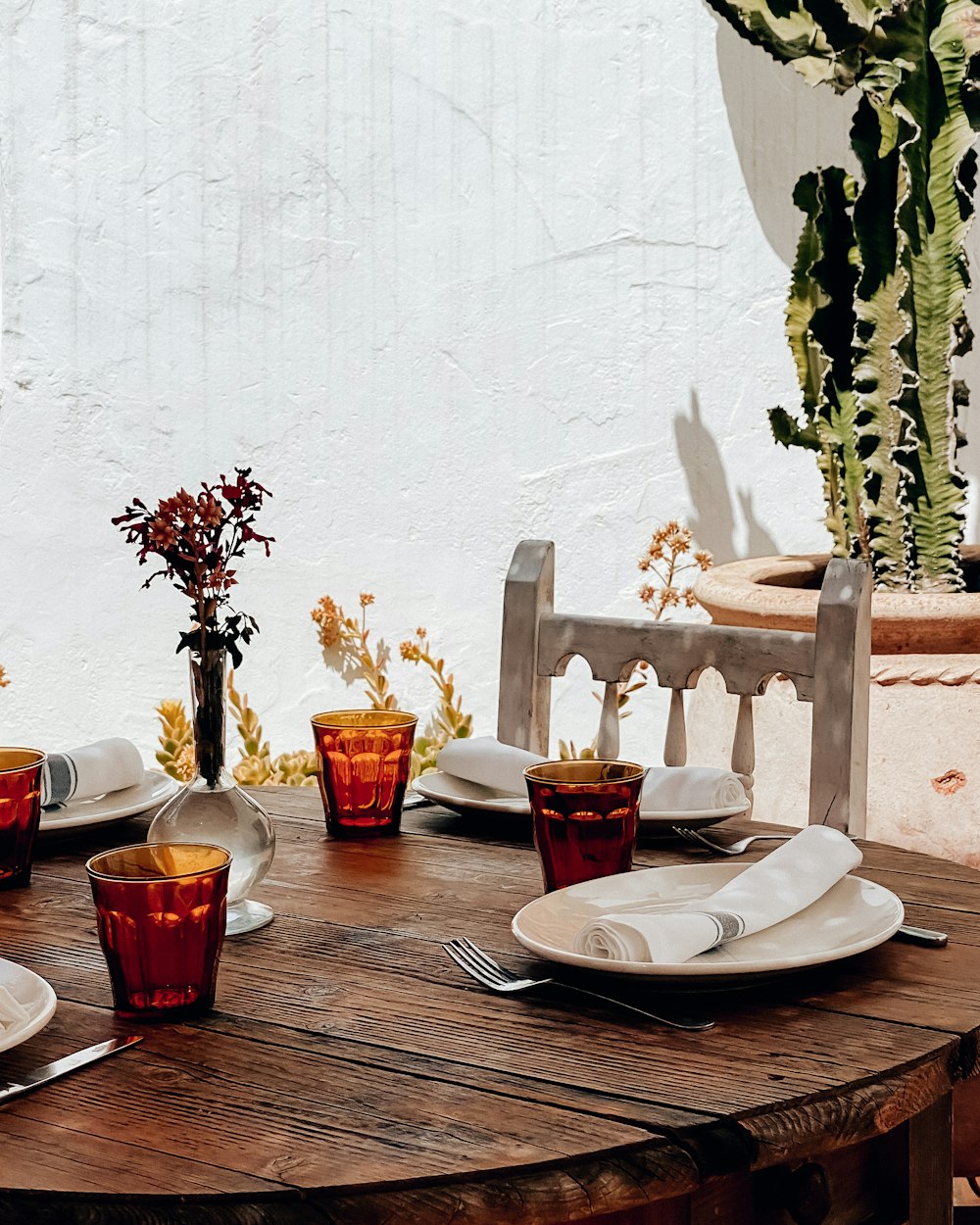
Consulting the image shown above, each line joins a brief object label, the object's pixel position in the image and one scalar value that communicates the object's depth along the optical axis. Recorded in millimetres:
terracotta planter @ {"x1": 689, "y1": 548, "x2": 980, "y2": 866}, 3973
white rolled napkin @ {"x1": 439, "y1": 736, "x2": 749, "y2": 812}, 2526
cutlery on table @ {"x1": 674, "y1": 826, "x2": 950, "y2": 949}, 2468
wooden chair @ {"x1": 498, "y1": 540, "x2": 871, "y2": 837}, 2765
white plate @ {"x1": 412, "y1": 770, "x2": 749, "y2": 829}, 2501
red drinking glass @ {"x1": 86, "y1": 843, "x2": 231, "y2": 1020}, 2068
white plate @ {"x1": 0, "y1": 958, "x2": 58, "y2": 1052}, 2009
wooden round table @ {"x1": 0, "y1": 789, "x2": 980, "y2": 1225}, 1888
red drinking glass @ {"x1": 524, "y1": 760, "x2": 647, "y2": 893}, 2288
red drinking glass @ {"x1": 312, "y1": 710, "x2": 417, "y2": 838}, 2537
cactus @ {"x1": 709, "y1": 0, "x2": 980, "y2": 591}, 4202
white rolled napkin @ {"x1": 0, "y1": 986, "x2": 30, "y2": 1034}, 2034
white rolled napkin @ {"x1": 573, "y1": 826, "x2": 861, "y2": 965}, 2101
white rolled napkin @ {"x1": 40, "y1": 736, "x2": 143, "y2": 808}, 2551
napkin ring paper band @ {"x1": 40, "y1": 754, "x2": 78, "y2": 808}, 2546
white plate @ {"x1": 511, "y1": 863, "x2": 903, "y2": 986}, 2094
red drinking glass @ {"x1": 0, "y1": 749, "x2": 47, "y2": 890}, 2365
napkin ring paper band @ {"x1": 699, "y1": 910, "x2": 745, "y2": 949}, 2133
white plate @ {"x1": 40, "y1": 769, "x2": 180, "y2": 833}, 2504
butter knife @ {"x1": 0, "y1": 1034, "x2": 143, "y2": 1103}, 1983
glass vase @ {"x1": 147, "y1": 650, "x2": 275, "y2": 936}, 2260
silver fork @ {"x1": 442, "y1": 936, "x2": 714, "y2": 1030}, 2068
